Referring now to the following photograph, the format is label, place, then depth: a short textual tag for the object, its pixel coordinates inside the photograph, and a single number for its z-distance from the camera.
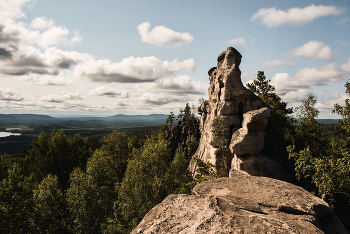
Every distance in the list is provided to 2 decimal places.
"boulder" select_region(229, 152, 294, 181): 25.39
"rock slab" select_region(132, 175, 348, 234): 5.78
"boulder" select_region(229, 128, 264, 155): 25.84
